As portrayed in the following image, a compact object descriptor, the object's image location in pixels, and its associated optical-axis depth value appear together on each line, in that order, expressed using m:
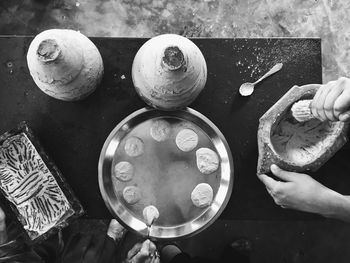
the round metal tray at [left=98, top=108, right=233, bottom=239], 1.09
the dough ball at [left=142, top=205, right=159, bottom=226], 1.07
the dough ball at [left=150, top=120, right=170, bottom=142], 1.10
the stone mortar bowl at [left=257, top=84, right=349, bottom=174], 0.97
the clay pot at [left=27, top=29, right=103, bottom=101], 0.80
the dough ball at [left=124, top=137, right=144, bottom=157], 1.09
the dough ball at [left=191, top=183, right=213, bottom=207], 1.10
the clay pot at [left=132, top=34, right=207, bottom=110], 0.78
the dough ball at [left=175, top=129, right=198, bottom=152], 1.10
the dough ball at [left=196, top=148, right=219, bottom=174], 1.10
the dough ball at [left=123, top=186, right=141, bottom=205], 1.10
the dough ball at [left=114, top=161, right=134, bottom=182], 1.09
